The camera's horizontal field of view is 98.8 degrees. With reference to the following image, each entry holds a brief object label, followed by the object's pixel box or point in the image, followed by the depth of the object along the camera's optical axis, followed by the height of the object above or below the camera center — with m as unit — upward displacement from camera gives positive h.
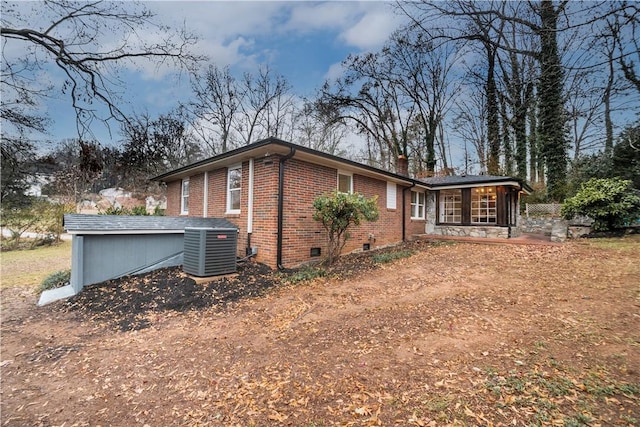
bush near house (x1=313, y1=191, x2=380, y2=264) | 6.62 +0.21
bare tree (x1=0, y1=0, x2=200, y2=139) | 5.49 +3.61
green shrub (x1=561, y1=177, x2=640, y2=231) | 9.86 +0.67
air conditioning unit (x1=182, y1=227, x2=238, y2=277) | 5.83 -0.73
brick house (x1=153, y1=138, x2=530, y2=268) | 6.94 +0.74
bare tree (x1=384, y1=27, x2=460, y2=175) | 20.69 +10.11
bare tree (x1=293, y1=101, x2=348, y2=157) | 22.44 +7.68
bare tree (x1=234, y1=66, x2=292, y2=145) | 22.41 +9.43
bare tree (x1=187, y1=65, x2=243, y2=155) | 21.64 +8.81
